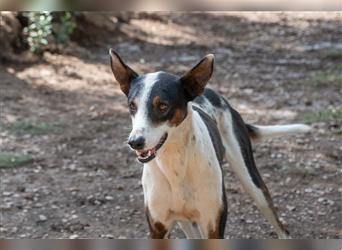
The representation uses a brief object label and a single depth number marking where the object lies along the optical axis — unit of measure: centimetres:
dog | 483
